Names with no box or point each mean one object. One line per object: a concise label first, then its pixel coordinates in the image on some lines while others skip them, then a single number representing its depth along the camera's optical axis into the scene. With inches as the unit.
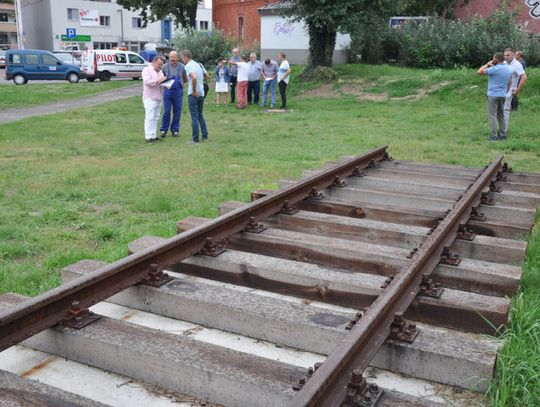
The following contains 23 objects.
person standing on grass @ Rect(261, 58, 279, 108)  844.5
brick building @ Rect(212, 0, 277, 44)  2181.7
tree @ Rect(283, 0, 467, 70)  995.9
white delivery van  1485.0
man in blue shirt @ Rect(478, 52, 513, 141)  538.9
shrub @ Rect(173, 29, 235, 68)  1505.9
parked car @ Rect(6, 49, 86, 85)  1407.5
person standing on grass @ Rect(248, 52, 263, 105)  847.7
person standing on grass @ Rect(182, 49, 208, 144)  520.4
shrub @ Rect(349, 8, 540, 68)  1074.1
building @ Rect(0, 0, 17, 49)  3083.2
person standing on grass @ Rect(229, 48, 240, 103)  881.3
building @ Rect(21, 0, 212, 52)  2741.1
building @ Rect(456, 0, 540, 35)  1359.5
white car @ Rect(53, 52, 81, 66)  1717.5
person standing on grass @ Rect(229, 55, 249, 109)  833.5
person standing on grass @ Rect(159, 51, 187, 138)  545.3
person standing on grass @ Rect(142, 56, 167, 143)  520.1
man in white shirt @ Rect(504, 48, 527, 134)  554.0
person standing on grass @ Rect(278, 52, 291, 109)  823.1
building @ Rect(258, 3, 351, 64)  1491.1
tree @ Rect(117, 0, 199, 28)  2142.0
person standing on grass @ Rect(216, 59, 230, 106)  838.5
